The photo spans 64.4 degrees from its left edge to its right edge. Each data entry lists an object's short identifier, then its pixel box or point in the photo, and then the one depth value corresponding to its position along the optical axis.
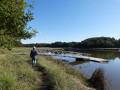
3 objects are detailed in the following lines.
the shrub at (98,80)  6.11
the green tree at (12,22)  3.28
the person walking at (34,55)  8.14
